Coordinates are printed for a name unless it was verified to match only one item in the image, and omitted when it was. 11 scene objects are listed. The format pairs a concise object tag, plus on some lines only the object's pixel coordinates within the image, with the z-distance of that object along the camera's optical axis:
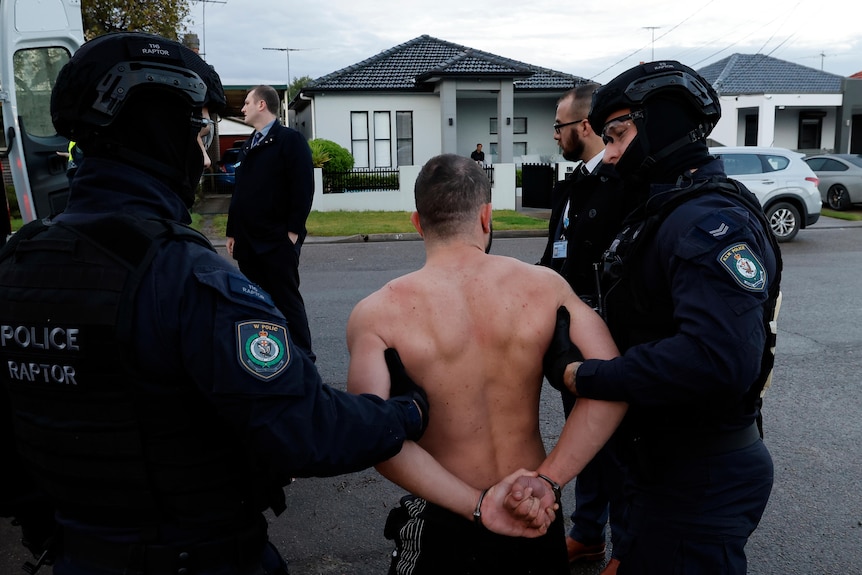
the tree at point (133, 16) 16.81
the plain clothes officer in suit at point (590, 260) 3.38
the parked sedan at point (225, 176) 27.34
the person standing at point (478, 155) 22.94
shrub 20.34
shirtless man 2.17
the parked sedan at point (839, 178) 19.14
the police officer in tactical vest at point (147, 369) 1.65
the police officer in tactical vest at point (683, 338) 2.03
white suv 13.54
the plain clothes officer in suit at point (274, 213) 5.80
